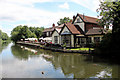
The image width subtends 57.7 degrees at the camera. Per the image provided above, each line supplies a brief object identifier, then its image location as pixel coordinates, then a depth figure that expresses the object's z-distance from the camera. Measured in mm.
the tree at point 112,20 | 21469
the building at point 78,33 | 31812
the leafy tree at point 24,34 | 78169
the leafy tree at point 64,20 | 80862
